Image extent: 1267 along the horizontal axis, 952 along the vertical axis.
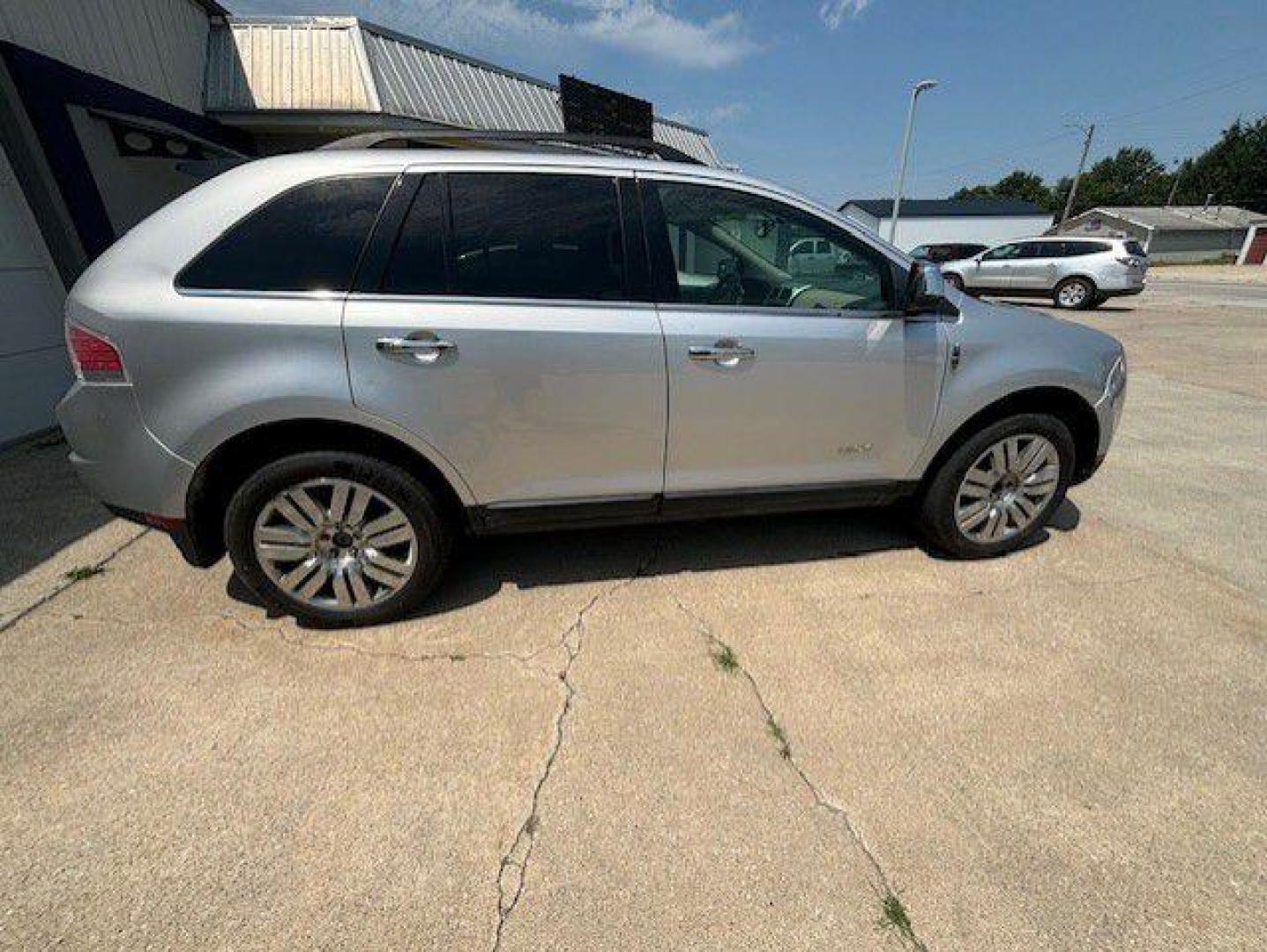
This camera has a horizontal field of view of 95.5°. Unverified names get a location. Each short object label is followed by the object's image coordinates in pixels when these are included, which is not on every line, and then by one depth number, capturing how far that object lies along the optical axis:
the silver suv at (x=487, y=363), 2.09
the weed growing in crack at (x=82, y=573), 2.85
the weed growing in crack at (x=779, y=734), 1.94
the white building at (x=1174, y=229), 52.12
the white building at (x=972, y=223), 49.12
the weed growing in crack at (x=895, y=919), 1.44
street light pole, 21.39
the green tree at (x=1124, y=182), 82.94
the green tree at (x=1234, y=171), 65.38
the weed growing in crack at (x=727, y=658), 2.31
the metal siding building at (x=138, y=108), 4.72
